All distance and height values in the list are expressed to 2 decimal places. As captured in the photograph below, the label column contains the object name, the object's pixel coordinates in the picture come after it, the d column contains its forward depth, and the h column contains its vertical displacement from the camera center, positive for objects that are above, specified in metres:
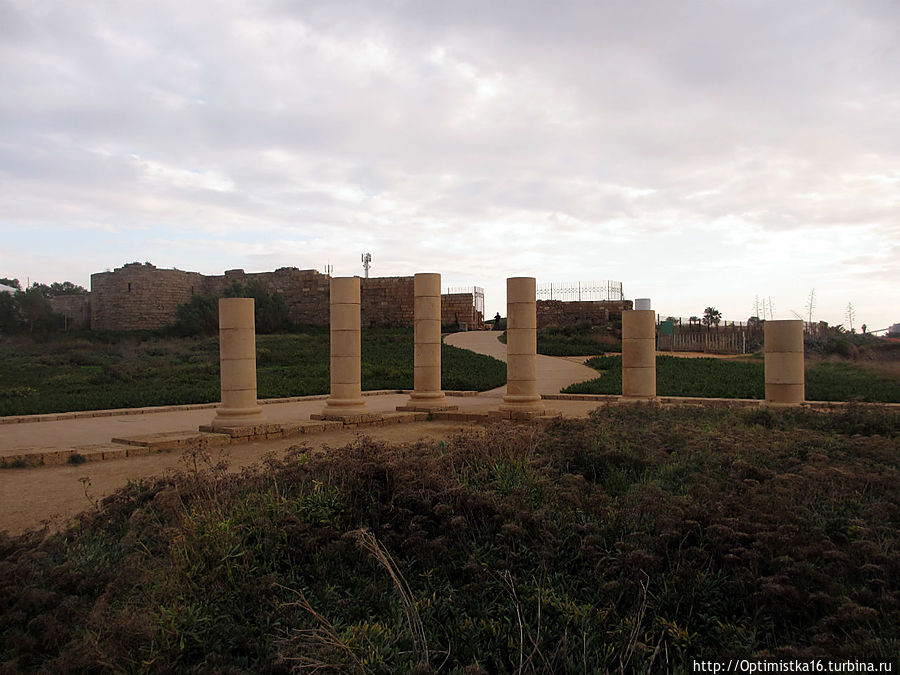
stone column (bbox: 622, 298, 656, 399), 13.69 -0.30
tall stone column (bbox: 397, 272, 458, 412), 14.74 +0.16
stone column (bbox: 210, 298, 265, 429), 11.73 -0.33
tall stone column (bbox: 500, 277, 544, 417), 13.14 -0.04
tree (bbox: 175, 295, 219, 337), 39.44 +1.50
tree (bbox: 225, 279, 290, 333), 40.41 +2.16
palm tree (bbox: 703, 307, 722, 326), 43.25 +1.69
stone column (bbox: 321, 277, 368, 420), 13.65 +0.08
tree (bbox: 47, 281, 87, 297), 65.15 +5.60
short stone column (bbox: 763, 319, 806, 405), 12.67 -0.43
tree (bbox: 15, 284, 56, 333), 40.62 +2.10
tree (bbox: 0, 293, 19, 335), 39.55 +1.73
